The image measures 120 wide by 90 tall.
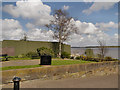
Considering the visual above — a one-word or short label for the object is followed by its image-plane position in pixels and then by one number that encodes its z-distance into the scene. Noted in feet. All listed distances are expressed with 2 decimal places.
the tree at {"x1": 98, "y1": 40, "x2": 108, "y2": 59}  40.93
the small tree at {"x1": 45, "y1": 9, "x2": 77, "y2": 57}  47.61
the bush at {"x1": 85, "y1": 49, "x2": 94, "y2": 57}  51.16
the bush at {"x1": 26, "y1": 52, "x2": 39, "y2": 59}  39.68
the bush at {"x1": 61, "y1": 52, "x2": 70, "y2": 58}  45.05
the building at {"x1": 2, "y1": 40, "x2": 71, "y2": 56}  37.76
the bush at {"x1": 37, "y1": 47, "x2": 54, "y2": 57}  40.34
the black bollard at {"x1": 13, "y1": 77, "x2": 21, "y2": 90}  10.20
